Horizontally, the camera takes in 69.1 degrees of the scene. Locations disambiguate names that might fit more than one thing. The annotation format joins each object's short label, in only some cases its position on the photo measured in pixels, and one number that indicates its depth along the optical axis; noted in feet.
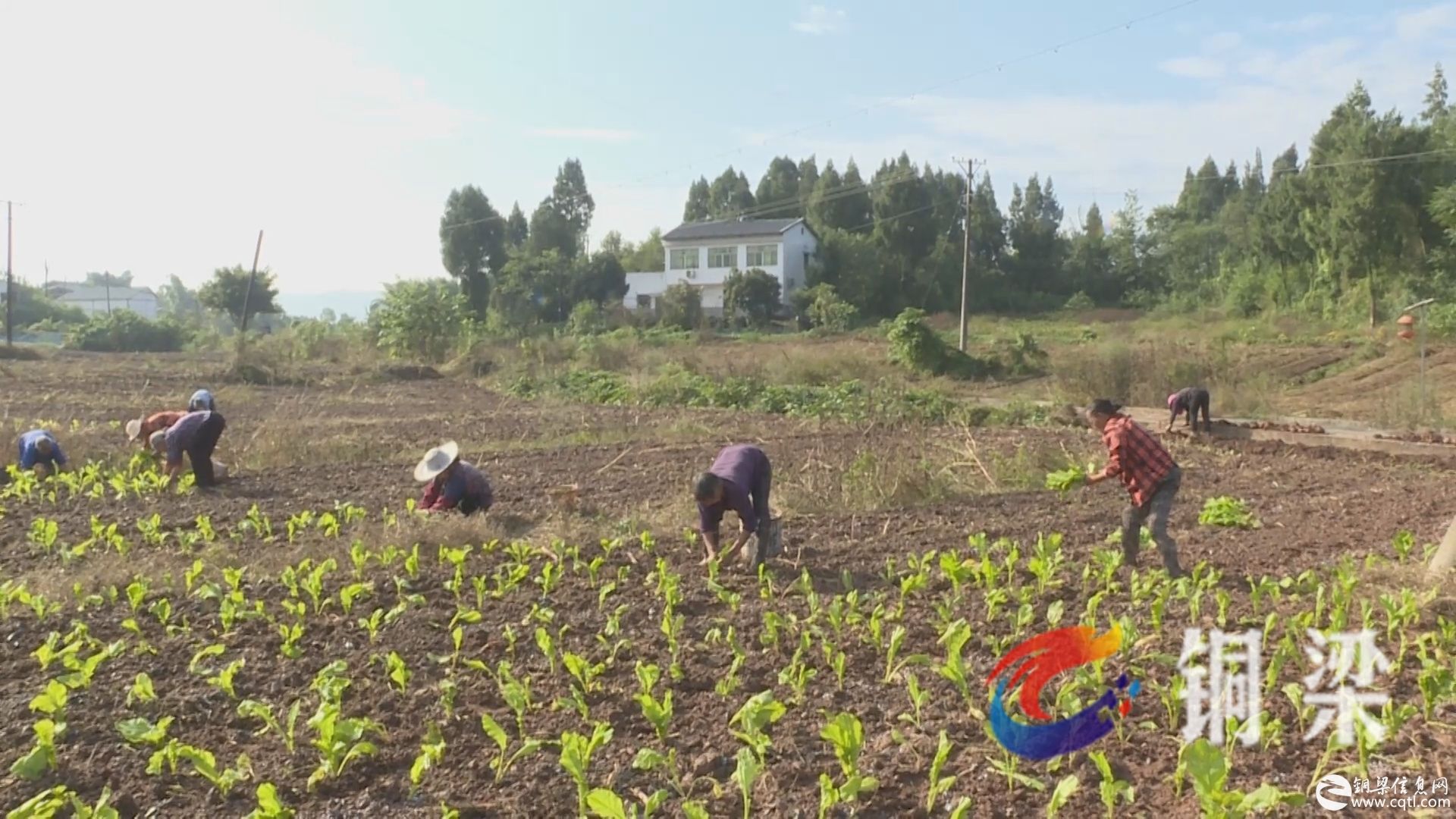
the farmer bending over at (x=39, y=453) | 36.09
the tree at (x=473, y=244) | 187.62
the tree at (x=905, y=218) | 173.47
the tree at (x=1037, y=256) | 180.75
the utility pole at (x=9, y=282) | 132.98
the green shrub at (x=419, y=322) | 110.32
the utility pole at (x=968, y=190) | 92.07
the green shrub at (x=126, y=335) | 156.76
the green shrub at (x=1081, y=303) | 164.04
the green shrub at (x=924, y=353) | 81.25
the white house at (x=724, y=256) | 170.91
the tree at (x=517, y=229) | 200.34
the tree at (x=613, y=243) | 232.32
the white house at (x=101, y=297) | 374.84
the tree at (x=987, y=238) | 180.75
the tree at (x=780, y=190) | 221.46
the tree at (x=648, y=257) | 212.84
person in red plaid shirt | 21.26
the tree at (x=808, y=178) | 223.30
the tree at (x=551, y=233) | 193.06
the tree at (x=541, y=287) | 165.78
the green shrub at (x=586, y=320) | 141.79
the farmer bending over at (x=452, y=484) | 27.78
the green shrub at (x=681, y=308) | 149.69
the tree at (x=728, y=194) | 240.32
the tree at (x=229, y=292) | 178.09
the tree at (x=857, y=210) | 186.80
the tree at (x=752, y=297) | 155.22
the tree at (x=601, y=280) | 168.96
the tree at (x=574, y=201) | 206.28
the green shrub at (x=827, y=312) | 137.08
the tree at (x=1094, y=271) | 178.91
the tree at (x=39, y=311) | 236.02
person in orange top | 37.04
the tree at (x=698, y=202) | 249.55
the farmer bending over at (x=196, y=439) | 33.47
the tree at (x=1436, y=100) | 103.76
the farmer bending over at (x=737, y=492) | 21.45
